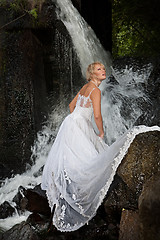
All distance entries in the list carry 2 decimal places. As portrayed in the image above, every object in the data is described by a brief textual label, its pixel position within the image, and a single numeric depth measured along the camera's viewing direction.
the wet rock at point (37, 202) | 3.90
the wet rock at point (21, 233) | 3.21
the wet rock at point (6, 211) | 4.79
